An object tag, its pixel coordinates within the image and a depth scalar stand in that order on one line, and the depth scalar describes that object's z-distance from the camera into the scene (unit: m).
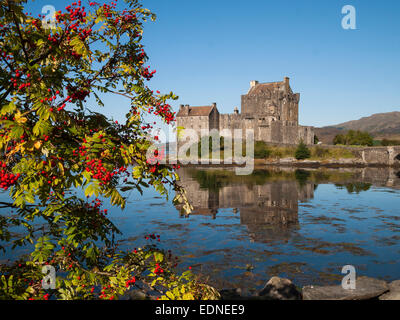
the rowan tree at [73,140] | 4.95
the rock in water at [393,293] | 11.64
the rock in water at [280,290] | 11.90
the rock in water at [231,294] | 11.80
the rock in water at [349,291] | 11.72
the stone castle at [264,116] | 102.44
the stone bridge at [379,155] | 88.75
